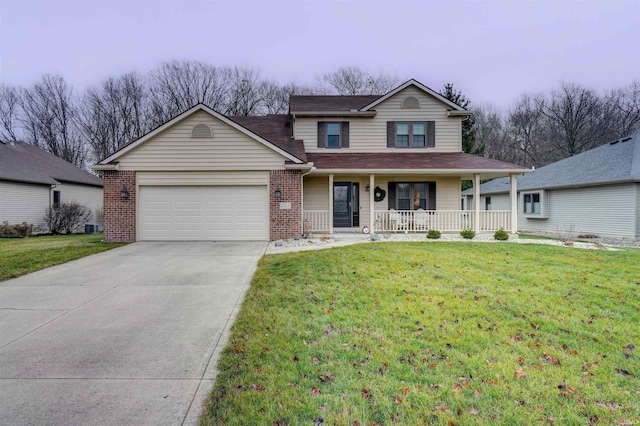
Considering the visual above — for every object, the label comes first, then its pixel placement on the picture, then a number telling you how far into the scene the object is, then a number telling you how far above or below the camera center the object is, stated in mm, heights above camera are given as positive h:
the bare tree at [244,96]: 29609 +10507
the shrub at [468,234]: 12016 -780
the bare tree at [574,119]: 31172 +9136
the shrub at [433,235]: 11945 -808
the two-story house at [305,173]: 11859 +1545
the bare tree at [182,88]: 29891 +11412
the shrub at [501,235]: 11897 -823
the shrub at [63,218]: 17516 -251
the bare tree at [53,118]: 29328 +8533
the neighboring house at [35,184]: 16297 +1634
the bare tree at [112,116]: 30172 +8945
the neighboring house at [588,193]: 14102 +946
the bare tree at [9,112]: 28766 +8919
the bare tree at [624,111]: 29844 +9332
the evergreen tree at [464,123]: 23061 +6655
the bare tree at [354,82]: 28828 +11500
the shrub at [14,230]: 15117 -777
